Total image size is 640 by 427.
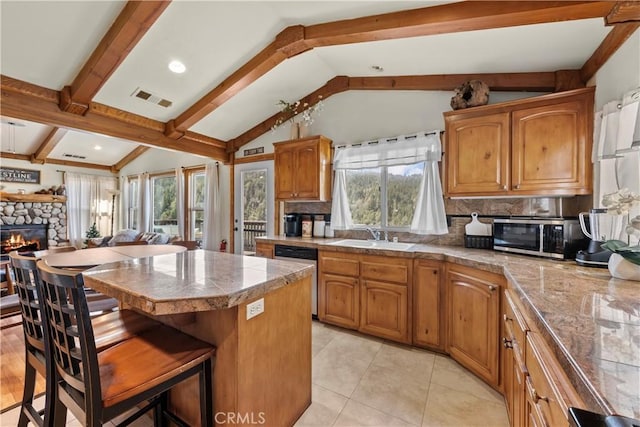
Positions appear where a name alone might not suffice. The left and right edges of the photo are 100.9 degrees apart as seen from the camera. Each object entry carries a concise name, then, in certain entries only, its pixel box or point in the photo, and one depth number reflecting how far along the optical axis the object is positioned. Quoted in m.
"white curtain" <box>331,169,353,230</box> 3.38
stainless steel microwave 1.84
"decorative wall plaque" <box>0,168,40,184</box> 5.49
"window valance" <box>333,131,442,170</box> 2.82
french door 4.35
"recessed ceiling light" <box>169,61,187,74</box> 2.86
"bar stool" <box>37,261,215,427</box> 0.91
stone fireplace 5.46
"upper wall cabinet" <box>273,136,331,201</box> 3.33
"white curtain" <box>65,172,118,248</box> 6.29
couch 5.03
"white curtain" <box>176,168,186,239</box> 5.62
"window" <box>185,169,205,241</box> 5.55
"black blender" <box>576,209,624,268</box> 1.45
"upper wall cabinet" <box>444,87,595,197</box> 1.91
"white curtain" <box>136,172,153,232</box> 6.34
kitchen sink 2.63
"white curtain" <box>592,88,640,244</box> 1.47
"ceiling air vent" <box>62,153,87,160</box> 6.08
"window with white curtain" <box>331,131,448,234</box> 2.79
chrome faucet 3.21
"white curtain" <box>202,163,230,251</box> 4.95
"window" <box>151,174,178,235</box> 6.02
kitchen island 1.10
